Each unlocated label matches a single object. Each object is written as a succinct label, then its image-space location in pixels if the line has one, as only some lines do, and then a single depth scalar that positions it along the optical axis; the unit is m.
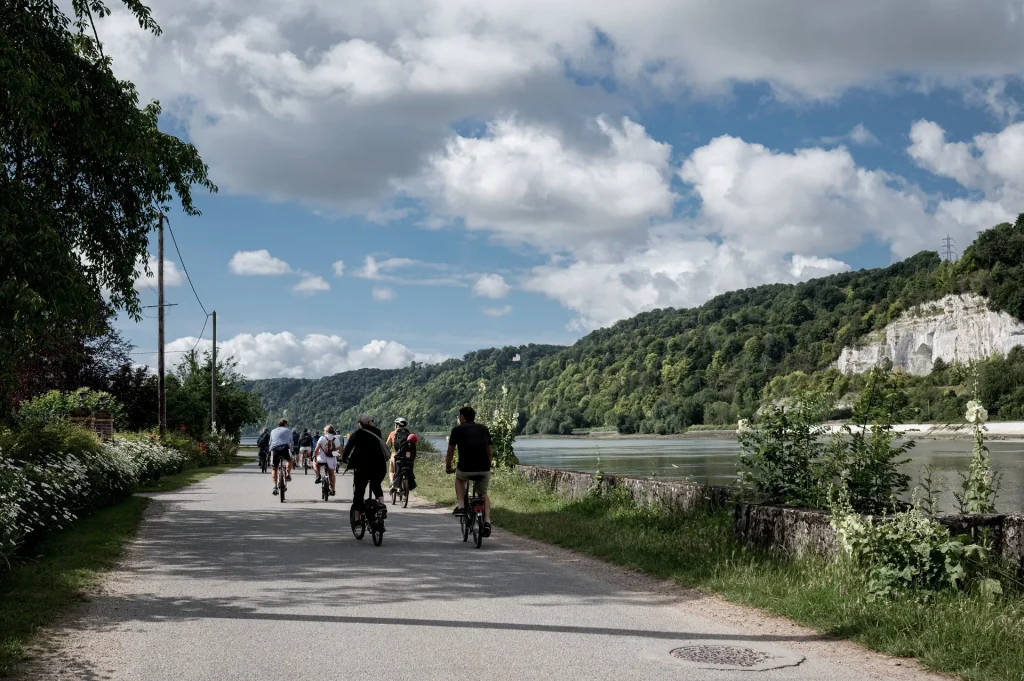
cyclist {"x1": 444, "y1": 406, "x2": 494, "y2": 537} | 12.62
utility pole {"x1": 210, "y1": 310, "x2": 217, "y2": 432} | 54.07
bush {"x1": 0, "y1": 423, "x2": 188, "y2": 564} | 10.41
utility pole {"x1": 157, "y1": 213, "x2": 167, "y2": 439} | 32.78
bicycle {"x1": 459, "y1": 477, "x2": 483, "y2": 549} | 12.19
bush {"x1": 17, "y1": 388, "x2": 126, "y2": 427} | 26.41
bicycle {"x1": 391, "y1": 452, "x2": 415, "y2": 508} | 19.62
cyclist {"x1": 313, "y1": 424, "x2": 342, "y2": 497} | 21.19
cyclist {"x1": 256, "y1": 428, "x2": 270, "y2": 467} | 33.54
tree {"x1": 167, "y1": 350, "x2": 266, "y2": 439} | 50.12
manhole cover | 6.09
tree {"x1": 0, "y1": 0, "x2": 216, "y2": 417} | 10.32
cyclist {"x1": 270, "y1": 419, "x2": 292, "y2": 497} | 20.55
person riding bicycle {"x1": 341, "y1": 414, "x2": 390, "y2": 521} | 13.01
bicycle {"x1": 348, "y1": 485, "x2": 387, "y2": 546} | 12.37
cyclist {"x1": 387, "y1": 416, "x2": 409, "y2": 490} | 19.87
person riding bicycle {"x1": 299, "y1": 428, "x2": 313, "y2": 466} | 33.84
